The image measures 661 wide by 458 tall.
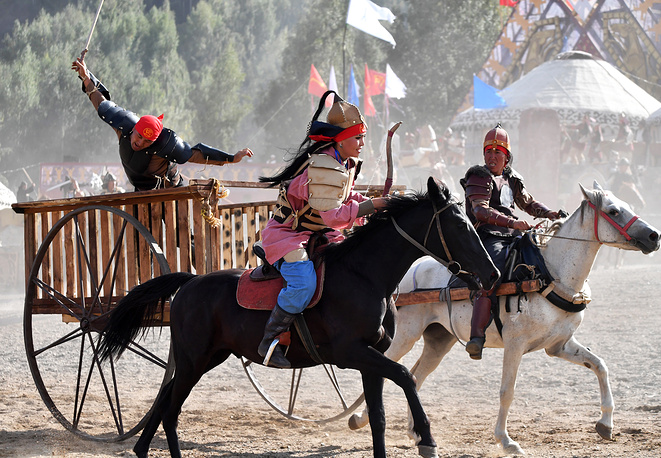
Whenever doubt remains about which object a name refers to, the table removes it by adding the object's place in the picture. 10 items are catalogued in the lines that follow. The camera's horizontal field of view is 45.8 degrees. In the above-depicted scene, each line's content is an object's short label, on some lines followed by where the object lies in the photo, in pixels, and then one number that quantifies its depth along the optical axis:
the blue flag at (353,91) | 31.38
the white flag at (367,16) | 25.48
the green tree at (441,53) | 47.53
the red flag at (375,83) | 35.47
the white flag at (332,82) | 32.09
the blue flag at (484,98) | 25.40
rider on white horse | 6.12
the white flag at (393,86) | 33.12
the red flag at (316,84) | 34.71
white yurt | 28.55
